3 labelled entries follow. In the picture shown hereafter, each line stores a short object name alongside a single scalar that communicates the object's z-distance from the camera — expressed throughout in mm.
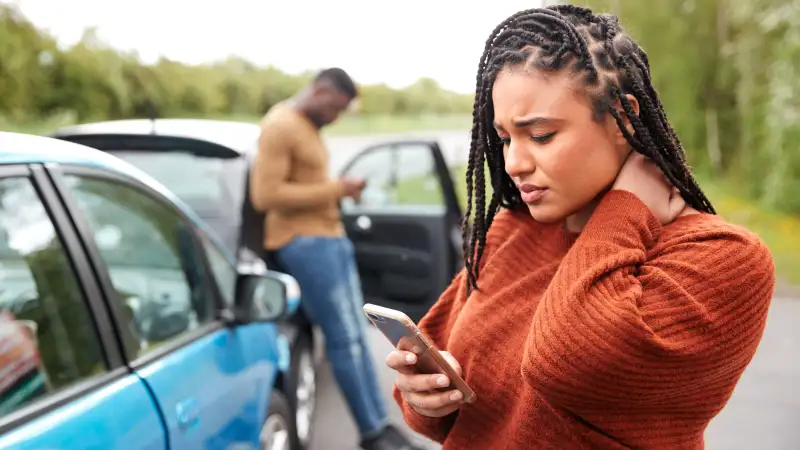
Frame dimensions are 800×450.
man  3656
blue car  1625
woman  1019
